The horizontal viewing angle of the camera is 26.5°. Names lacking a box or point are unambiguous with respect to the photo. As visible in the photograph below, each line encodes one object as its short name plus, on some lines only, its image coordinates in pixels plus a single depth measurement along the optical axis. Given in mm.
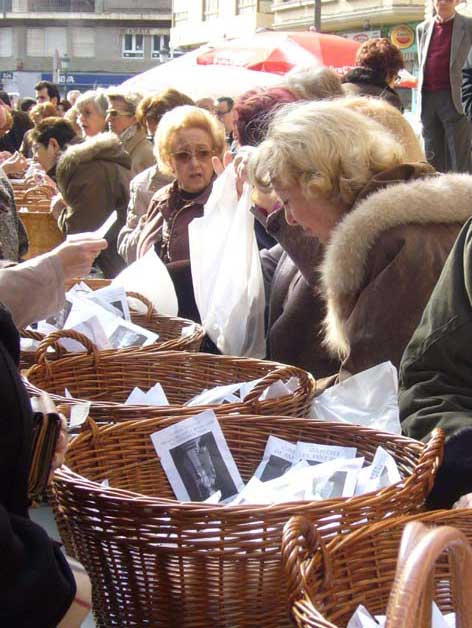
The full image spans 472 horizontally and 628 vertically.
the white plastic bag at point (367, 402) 2307
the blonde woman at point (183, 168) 4449
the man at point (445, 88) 8250
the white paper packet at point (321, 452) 2035
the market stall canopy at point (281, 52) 13735
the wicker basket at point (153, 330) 2711
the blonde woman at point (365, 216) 2543
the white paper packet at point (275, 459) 2082
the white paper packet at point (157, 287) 3639
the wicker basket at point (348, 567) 1374
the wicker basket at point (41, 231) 6043
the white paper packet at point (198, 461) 2037
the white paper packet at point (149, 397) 2537
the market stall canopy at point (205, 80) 11945
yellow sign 25969
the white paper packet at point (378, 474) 1867
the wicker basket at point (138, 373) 2723
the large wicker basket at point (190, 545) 1595
